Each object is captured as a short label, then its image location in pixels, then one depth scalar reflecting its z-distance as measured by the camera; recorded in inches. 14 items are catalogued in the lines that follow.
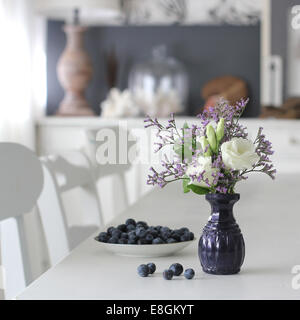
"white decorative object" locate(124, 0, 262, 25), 179.6
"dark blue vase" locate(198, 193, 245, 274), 54.2
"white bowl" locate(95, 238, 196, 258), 58.8
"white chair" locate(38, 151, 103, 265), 80.1
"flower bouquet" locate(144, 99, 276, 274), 51.8
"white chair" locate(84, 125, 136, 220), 110.1
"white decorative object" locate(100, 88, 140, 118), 172.7
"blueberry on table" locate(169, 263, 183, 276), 53.8
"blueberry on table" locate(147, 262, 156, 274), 54.4
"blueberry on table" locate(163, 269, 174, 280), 53.3
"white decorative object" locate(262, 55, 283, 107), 176.3
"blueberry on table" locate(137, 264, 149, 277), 53.9
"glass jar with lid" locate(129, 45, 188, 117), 175.2
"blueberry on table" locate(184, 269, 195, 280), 53.2
